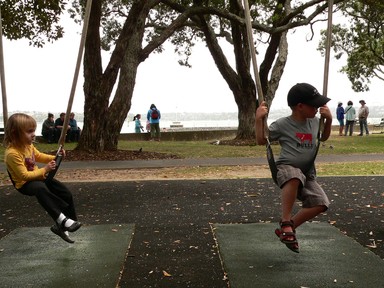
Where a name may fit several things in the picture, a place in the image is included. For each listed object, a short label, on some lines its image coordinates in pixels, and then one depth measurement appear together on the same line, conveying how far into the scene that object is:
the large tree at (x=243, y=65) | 20.81
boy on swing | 4.03
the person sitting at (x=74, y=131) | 20.98
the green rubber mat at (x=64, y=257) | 3.72
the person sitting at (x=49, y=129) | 20.56
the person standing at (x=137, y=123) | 27.33
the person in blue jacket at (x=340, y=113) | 25.75
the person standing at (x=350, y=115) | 23.98
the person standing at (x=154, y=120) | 21.79
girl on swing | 4.34
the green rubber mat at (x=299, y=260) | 3.63
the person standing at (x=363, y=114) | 24.16
